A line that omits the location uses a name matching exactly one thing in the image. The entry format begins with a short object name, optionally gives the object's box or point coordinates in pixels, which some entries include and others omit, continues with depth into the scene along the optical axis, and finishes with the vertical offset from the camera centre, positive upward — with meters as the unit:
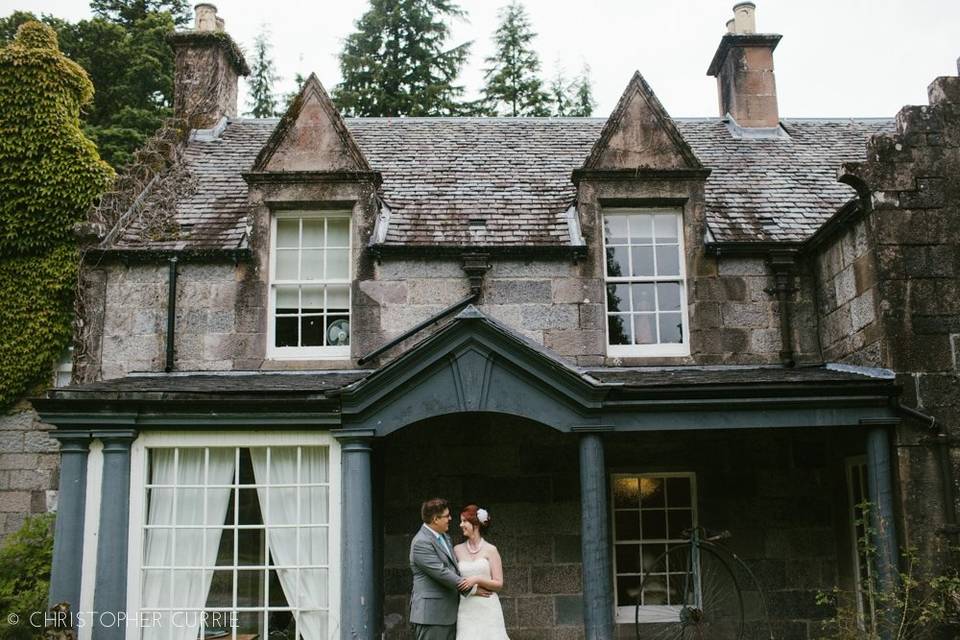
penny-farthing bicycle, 10.32 -1.07
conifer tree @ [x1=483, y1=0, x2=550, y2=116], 28.66 +14.37
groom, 7.43 -0.54
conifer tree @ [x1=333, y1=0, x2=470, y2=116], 26.80 +13.92
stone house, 8.75 +1.41
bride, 7.50 -0.54
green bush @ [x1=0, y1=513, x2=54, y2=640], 10.08 -0.58
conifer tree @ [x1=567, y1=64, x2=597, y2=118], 29.94 +14.02
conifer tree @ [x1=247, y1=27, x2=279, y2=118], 29.97 +14.73
